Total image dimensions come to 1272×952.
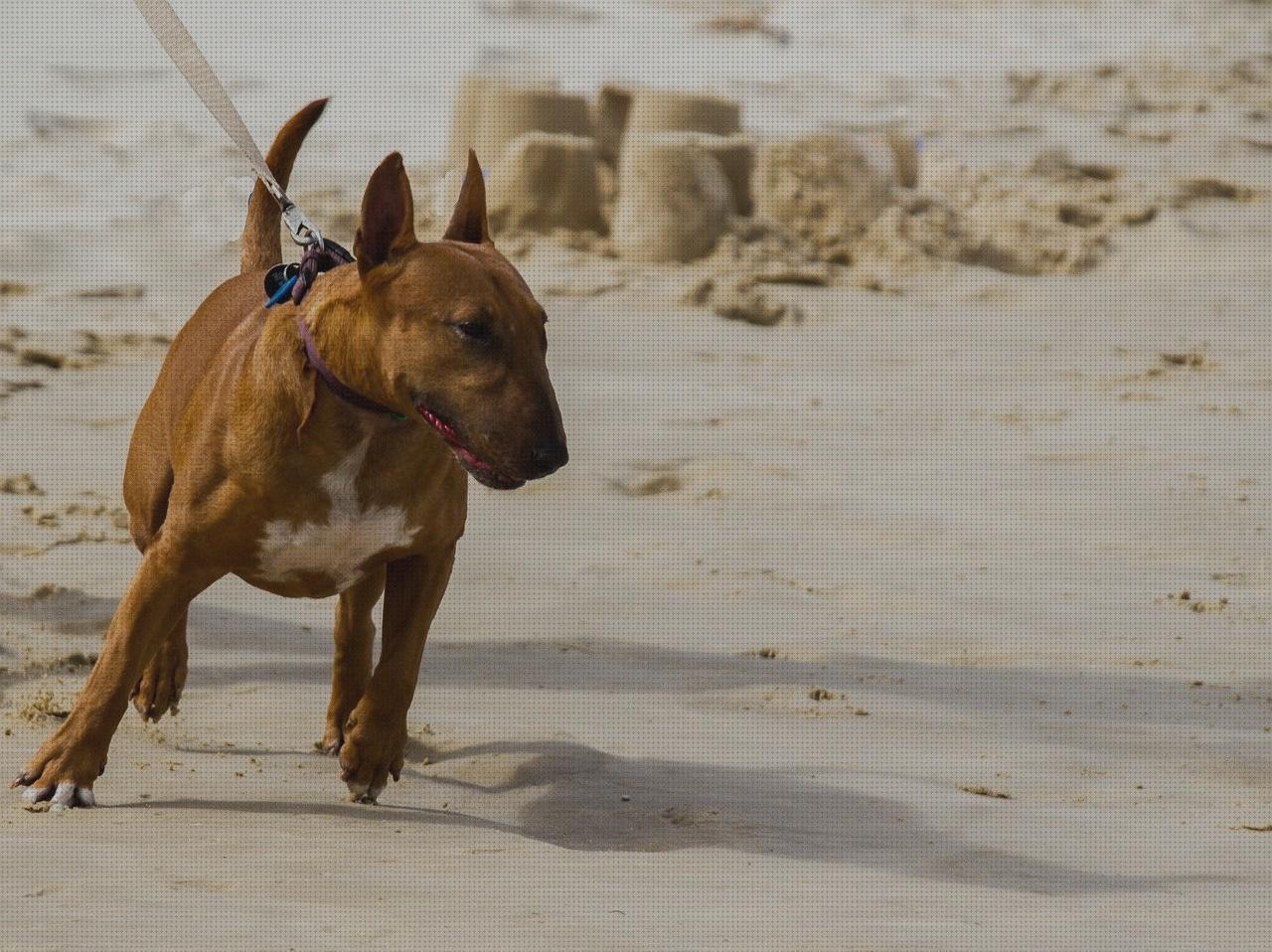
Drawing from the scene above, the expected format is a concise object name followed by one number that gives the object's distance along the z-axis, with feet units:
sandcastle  46.06
